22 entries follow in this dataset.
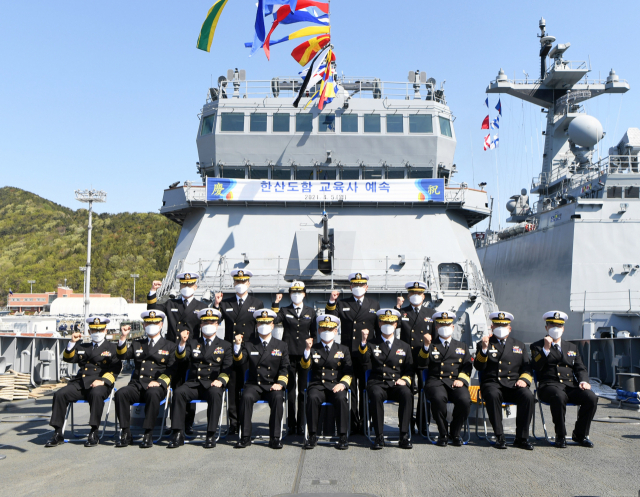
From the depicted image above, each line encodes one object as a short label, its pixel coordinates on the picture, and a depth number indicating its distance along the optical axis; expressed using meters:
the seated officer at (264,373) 6.39
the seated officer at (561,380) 6.43
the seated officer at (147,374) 6.45
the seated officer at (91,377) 6.50
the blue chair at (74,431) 6.72
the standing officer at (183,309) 7.61
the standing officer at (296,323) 7.44
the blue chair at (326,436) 6.45
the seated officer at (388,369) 6.45
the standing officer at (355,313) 7.53
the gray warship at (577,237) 16.16
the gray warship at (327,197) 13.52
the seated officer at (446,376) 6.43
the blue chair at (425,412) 6.61
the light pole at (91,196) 27.79
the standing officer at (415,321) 7.37
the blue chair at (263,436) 6.71
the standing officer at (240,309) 7.70
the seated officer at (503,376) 6.37
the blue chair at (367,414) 6.66
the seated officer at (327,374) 6.43
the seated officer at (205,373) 6.43
